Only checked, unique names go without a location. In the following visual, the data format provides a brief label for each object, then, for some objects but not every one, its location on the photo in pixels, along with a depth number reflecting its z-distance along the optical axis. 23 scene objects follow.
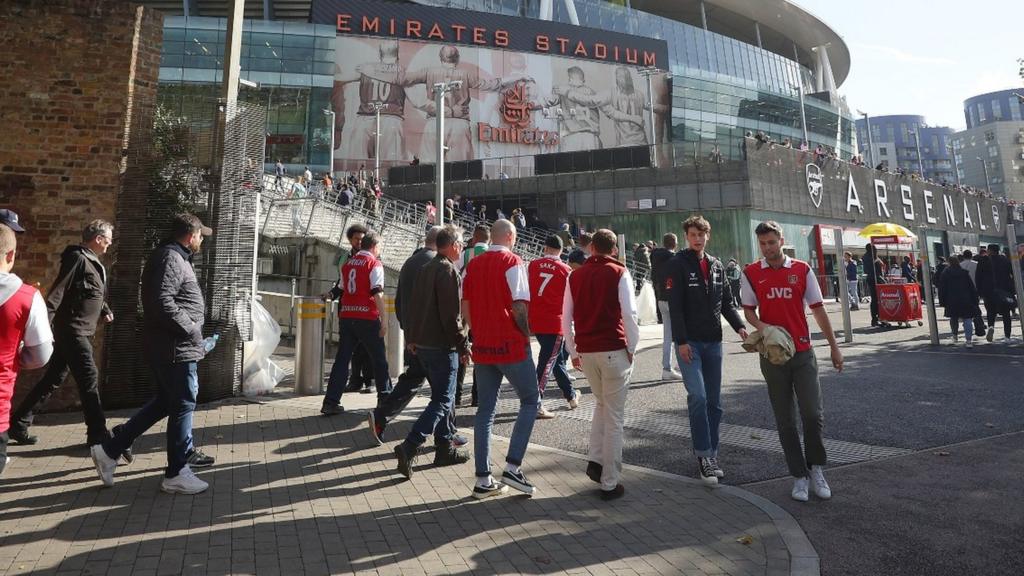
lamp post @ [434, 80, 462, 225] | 17.28
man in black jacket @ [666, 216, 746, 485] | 4.64
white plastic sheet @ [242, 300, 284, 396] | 7.86
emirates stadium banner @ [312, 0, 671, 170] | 47.53
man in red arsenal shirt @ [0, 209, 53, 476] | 2.94
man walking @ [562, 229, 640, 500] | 4.25
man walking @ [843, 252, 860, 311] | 21.70
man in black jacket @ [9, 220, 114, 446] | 4.89
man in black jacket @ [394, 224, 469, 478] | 4.71
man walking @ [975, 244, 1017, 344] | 12.53
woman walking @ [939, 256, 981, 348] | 12.10
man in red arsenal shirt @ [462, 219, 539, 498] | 4.30
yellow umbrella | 17.38
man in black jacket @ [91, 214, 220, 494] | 4.24
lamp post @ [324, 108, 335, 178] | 44.39
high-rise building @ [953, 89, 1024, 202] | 113.19
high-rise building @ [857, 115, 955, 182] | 136.75
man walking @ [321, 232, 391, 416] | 6.58
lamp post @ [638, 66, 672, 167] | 52.90
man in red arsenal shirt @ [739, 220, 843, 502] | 4.35
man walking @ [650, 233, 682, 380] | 7.78
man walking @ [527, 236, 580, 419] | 6.45
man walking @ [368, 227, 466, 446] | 5.19
